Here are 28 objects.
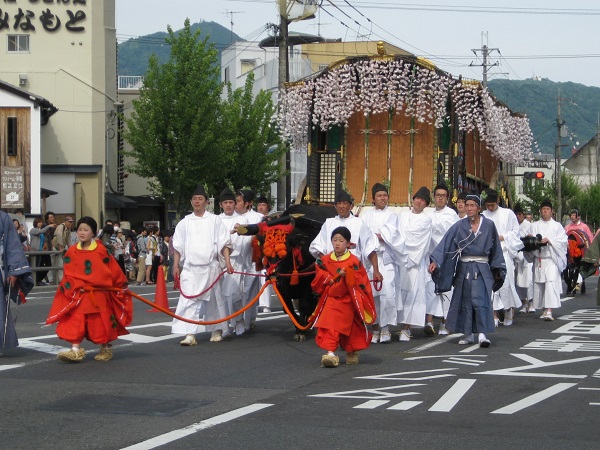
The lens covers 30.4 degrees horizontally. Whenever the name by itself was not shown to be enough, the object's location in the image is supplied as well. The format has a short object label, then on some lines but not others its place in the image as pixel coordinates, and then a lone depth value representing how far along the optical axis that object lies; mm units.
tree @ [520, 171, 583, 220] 78250
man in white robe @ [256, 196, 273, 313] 18078
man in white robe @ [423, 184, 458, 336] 15398
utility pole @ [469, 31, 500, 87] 63062
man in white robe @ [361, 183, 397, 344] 13883
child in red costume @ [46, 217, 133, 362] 11547
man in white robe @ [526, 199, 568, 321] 17781
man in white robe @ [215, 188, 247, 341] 14500
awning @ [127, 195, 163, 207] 53688
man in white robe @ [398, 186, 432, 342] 14367
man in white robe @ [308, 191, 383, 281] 13164
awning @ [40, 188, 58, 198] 38569
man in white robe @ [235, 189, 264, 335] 15102
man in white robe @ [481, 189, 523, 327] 16297
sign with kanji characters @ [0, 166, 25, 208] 37188
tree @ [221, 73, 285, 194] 43000
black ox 13953
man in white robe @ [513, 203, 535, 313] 18641
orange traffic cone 13789
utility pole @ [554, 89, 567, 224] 69300
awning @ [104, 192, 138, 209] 46834
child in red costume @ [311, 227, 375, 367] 11281
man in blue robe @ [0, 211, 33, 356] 12070
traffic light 37738
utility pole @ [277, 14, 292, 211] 26250
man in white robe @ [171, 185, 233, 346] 13734
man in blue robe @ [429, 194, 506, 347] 13320
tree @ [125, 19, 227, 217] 36906
